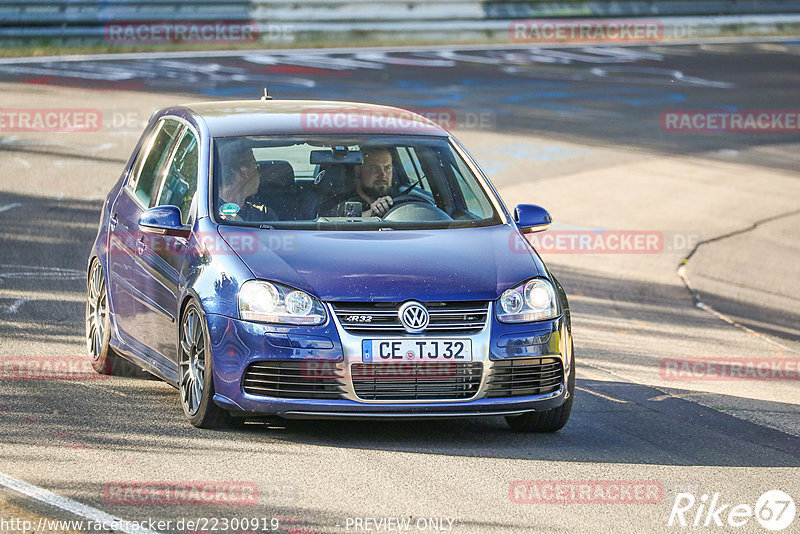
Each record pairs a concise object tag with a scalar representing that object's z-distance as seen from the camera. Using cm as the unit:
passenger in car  1563
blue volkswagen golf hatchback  1393
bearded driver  1661
